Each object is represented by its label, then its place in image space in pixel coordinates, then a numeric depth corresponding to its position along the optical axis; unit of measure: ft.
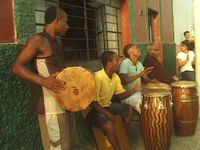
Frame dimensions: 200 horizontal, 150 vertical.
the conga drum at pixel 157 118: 10.14
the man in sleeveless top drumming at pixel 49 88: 6.40
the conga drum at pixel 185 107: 12.03
